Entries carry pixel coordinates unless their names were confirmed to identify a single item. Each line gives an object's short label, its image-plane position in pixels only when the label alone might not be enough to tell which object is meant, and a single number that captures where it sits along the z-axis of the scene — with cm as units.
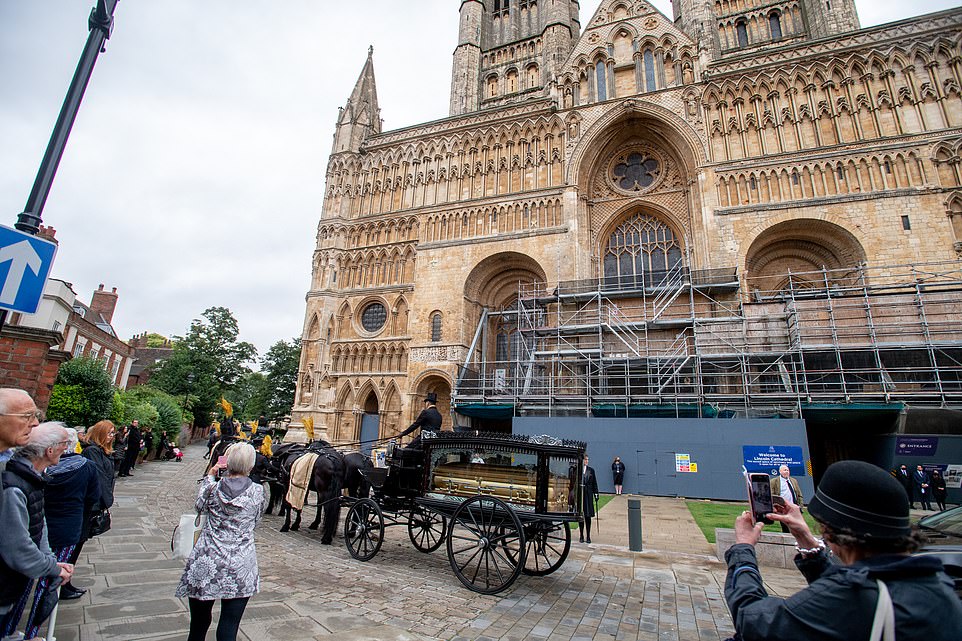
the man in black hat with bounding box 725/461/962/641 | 136
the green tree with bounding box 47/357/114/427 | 1412
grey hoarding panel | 1391
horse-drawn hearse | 549
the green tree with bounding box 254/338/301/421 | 3488
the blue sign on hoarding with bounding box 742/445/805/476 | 1334
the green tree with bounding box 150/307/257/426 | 3020
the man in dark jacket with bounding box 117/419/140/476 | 1320
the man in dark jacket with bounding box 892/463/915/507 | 1283
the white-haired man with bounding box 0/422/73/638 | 219
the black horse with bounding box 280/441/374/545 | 740
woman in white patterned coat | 293
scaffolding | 1529
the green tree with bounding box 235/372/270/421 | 3491
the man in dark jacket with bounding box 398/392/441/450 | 723
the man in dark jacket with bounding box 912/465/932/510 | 1267
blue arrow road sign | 297
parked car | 356
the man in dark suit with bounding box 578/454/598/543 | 720
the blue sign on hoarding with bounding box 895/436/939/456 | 1342
